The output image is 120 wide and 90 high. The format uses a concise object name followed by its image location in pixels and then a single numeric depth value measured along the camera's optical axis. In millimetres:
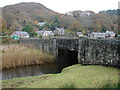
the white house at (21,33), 38350
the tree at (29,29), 42756
